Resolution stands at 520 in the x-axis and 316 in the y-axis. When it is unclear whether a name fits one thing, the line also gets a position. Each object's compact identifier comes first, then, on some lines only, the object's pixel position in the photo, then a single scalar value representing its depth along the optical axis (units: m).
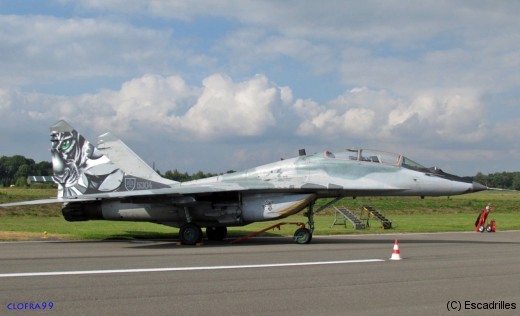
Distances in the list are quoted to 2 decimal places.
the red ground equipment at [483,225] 26.14
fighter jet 17.34
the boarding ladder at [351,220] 28.27
